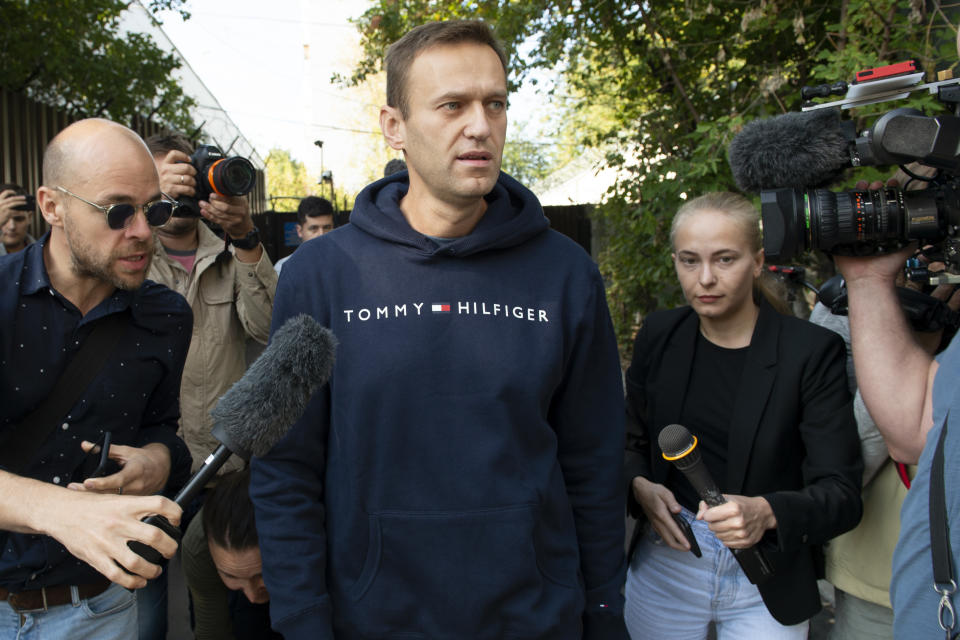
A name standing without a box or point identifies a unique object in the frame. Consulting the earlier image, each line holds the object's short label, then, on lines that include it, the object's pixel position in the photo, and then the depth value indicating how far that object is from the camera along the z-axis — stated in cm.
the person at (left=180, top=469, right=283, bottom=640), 268
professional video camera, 192
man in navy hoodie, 182
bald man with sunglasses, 206
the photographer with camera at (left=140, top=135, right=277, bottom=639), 345
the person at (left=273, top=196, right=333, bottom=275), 542
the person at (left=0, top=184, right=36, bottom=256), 494
